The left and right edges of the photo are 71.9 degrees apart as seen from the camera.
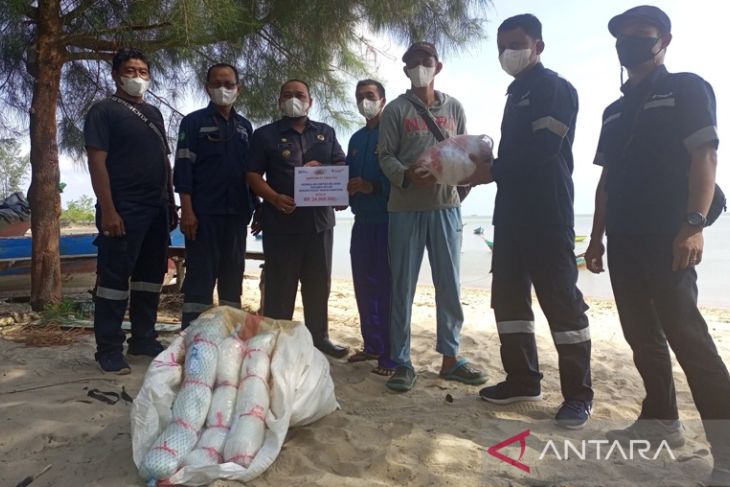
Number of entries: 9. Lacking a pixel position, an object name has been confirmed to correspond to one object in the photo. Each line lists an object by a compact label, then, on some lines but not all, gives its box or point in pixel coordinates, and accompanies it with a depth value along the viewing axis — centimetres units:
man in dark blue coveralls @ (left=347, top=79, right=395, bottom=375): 312
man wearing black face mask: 185
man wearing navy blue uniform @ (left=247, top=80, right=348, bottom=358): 306
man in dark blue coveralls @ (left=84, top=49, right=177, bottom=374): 279
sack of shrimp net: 168
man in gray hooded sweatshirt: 280
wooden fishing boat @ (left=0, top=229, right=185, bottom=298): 546
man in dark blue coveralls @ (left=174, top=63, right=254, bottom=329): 303
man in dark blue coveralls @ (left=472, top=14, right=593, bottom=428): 234
